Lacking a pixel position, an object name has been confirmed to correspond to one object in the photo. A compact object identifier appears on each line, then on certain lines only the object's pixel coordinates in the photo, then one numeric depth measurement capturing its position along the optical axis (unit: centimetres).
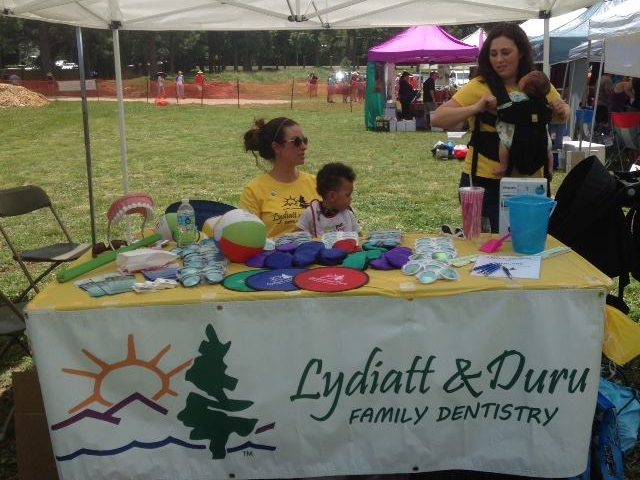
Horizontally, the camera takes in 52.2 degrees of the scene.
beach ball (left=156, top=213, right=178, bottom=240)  253
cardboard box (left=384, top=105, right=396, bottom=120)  1466
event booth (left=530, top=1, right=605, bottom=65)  969
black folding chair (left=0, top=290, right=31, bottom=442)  269
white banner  189
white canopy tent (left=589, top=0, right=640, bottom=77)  506
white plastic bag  215
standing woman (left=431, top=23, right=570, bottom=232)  280
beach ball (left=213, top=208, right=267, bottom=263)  219
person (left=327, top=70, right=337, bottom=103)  2384
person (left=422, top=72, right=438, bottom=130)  1556
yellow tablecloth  188
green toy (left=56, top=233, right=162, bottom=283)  210
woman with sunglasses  302
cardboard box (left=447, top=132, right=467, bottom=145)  1100
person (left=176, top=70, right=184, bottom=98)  2566
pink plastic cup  228
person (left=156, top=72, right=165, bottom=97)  2512
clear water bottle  247
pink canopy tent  1385
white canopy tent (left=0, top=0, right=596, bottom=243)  385
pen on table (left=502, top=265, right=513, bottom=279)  197
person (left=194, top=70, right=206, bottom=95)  2598
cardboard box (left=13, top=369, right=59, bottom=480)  215
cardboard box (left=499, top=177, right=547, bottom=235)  230
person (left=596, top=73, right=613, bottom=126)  1105
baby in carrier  271
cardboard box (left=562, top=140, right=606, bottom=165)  759
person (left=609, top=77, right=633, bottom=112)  1041
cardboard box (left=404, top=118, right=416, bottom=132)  1453
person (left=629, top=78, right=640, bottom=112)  976
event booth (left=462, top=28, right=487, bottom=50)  1565
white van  2816
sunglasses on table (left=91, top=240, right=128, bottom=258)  240
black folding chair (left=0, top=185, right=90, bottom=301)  361
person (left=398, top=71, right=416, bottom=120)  1545
